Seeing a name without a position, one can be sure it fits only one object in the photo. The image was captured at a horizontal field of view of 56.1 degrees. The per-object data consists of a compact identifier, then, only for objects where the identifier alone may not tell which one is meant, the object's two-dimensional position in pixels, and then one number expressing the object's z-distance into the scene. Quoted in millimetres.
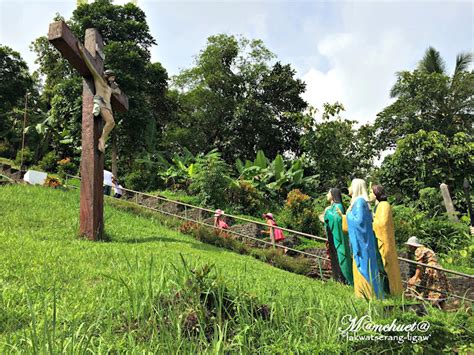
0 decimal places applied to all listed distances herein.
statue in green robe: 7395
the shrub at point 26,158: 24400
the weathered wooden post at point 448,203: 16433
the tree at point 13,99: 27750
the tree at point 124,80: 21094
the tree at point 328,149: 20625
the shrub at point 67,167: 21891
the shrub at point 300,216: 13766
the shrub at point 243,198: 16391
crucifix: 7543
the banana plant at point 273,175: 19047
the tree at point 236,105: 28297
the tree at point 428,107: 24734
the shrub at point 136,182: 20047
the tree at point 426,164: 20641
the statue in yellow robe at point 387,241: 5883
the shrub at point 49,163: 24145
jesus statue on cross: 8008
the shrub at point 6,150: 26891
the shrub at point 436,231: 14234
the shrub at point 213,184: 15914
